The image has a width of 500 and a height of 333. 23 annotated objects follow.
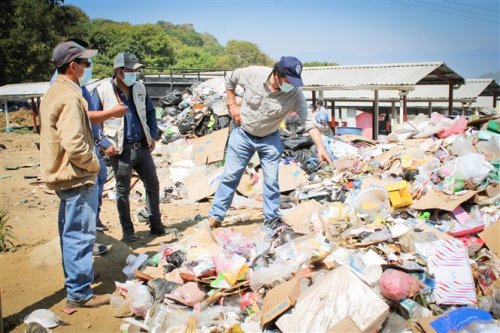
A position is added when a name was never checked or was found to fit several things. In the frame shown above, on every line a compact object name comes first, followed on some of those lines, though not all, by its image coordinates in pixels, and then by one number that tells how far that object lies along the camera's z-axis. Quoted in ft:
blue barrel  33.12
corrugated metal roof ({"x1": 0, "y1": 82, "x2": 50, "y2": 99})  53.69
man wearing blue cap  12.05
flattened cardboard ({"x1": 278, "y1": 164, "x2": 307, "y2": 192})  20.26
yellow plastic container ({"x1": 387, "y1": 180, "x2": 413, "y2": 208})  14.21
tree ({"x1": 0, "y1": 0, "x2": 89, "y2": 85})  86.38
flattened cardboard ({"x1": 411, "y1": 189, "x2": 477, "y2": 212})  13.65
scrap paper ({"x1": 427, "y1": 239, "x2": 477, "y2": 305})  8.86
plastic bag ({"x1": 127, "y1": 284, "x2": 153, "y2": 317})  8.78
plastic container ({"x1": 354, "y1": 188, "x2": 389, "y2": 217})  13.55
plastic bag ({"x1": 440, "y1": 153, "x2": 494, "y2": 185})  14.71
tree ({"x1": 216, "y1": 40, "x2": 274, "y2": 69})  167.56
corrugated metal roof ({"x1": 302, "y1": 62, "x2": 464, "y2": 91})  40.96
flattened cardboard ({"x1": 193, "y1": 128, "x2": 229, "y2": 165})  23.70
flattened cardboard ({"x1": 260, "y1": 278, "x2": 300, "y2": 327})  7.94
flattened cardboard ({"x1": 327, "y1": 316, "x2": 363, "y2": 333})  6.97
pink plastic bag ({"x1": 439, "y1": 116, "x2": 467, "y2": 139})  20.29
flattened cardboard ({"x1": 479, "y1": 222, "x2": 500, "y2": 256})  10.96
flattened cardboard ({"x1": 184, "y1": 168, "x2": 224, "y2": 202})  20.56
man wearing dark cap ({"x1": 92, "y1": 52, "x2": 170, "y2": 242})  11.87
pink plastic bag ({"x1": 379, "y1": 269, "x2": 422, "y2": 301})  8.07
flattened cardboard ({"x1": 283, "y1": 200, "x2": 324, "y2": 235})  13.66
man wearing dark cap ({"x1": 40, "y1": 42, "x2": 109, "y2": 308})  8.00
